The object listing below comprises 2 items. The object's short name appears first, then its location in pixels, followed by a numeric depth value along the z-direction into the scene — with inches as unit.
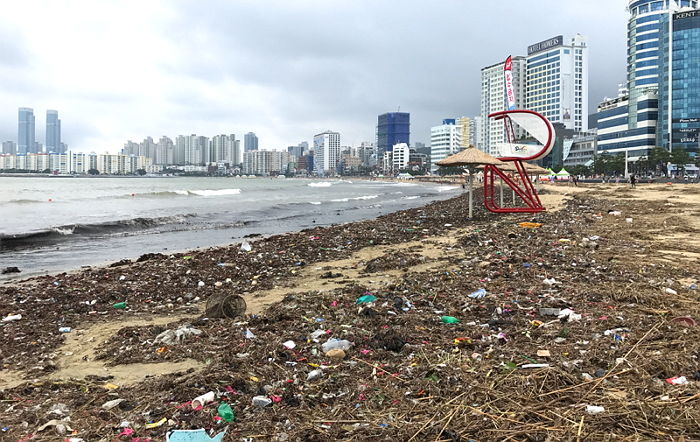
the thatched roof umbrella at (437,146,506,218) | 594.2
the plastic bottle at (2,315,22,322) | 247.2
